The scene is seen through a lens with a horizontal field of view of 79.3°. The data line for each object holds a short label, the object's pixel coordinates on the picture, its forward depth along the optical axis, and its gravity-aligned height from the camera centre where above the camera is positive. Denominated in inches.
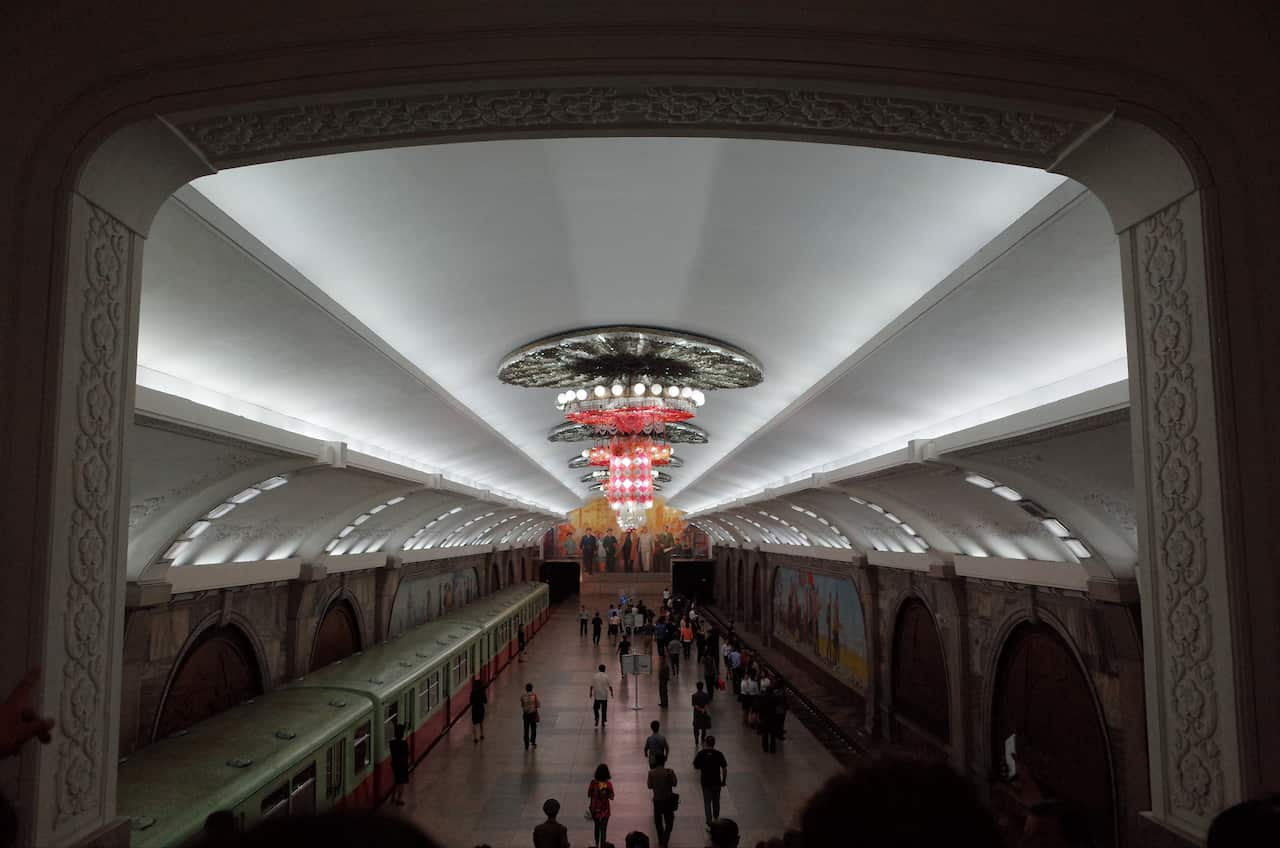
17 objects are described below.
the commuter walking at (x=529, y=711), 472.1 -117.4
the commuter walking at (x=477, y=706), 506.6 -123.0
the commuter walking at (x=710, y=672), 640.9 -135.8
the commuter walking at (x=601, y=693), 517.3 -117.7
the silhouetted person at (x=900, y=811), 42.4 -16.7
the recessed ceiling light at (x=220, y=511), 286.3 +4.4
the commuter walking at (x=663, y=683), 604.7 -131.4
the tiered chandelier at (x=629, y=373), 322.0 +66.1
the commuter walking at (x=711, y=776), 340.2 -114.5
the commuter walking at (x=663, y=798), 319.3 -116.2
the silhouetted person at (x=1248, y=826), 56.9 -23.8
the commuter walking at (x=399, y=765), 386.6 -122.6
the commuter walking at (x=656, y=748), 353.4 -108.2
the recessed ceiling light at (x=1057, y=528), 276.4 -6.6
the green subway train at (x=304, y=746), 223.8 -83.1
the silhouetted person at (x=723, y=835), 221.6 -91.3
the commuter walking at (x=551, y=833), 251.3 -102.3
